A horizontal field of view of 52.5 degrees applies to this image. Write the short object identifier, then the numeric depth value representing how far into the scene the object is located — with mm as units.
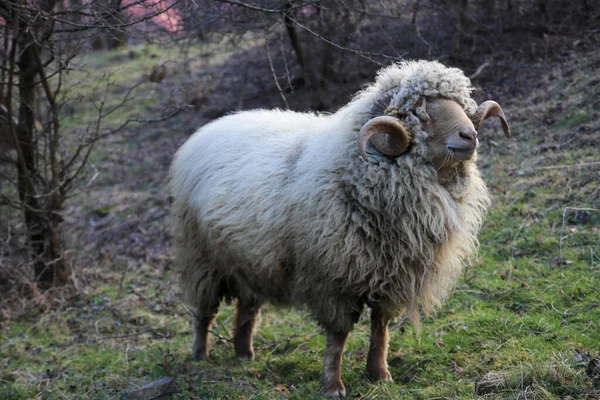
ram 4125
